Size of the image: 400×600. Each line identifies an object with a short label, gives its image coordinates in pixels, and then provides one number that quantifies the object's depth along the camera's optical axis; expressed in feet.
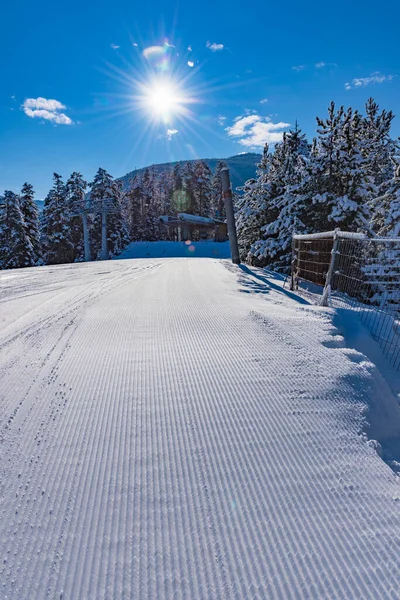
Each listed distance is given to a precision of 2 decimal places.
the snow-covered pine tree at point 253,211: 39.82
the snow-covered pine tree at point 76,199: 94.27
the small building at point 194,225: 108.06
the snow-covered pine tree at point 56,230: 86.79
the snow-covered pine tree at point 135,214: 128.16
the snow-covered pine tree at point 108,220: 95.96
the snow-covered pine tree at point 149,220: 127.75
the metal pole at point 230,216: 35.42
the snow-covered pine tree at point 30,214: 83.71
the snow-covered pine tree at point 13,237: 77.10
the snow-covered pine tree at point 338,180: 29.17
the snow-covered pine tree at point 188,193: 133.69
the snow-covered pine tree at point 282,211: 32.65
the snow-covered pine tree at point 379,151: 31.78
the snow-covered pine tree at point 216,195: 140.77
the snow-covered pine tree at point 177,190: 135.38
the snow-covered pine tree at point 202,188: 129.29
